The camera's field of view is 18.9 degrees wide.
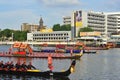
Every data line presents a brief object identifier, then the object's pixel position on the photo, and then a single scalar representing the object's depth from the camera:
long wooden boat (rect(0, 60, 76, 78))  49.19
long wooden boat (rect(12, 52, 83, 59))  88.81
